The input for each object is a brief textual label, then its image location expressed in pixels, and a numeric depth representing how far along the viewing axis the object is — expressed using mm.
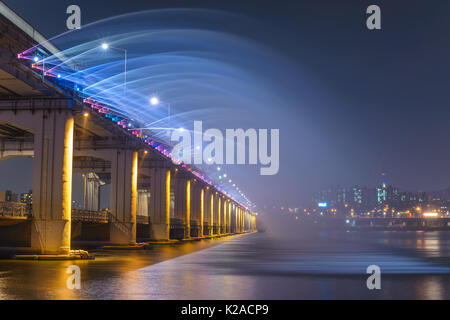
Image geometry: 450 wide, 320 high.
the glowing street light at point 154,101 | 57888
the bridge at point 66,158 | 35803
